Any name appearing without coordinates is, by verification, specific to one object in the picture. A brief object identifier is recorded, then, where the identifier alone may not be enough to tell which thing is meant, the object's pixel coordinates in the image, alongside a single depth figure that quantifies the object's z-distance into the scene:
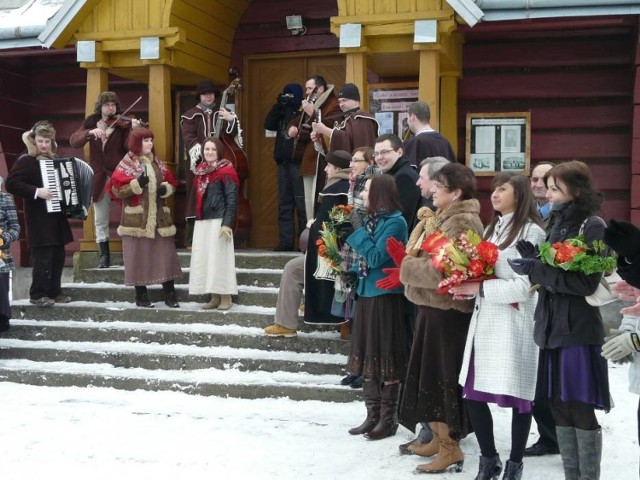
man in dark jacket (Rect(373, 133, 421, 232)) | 6.02
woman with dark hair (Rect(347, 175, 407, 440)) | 5.54
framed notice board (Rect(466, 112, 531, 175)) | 9.27
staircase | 6.93
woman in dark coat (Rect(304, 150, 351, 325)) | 6.78
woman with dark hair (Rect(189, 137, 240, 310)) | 7.88
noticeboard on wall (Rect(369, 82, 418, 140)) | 9.56
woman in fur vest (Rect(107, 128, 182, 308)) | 8.02
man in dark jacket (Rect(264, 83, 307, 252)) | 9.16
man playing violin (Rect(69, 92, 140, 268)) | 8.86
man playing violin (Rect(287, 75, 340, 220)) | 8.31
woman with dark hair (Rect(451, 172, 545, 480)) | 4.57
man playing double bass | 8.95
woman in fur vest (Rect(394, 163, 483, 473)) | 4.87
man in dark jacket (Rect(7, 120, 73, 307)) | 8.25
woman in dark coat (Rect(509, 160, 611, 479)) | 4.28
